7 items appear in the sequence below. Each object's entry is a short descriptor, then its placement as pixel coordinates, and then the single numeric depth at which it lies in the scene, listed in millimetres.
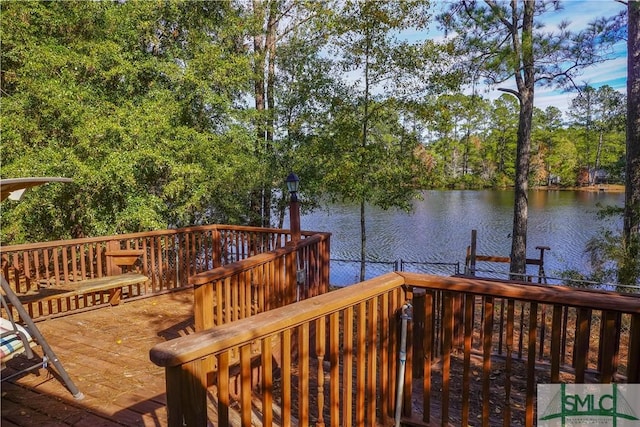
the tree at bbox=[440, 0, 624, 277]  8844
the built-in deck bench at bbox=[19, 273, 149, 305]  3438
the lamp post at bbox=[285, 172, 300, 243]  4238
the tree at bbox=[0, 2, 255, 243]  6531
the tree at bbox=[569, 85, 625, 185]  31469
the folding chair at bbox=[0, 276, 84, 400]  2428
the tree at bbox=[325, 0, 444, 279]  9102
